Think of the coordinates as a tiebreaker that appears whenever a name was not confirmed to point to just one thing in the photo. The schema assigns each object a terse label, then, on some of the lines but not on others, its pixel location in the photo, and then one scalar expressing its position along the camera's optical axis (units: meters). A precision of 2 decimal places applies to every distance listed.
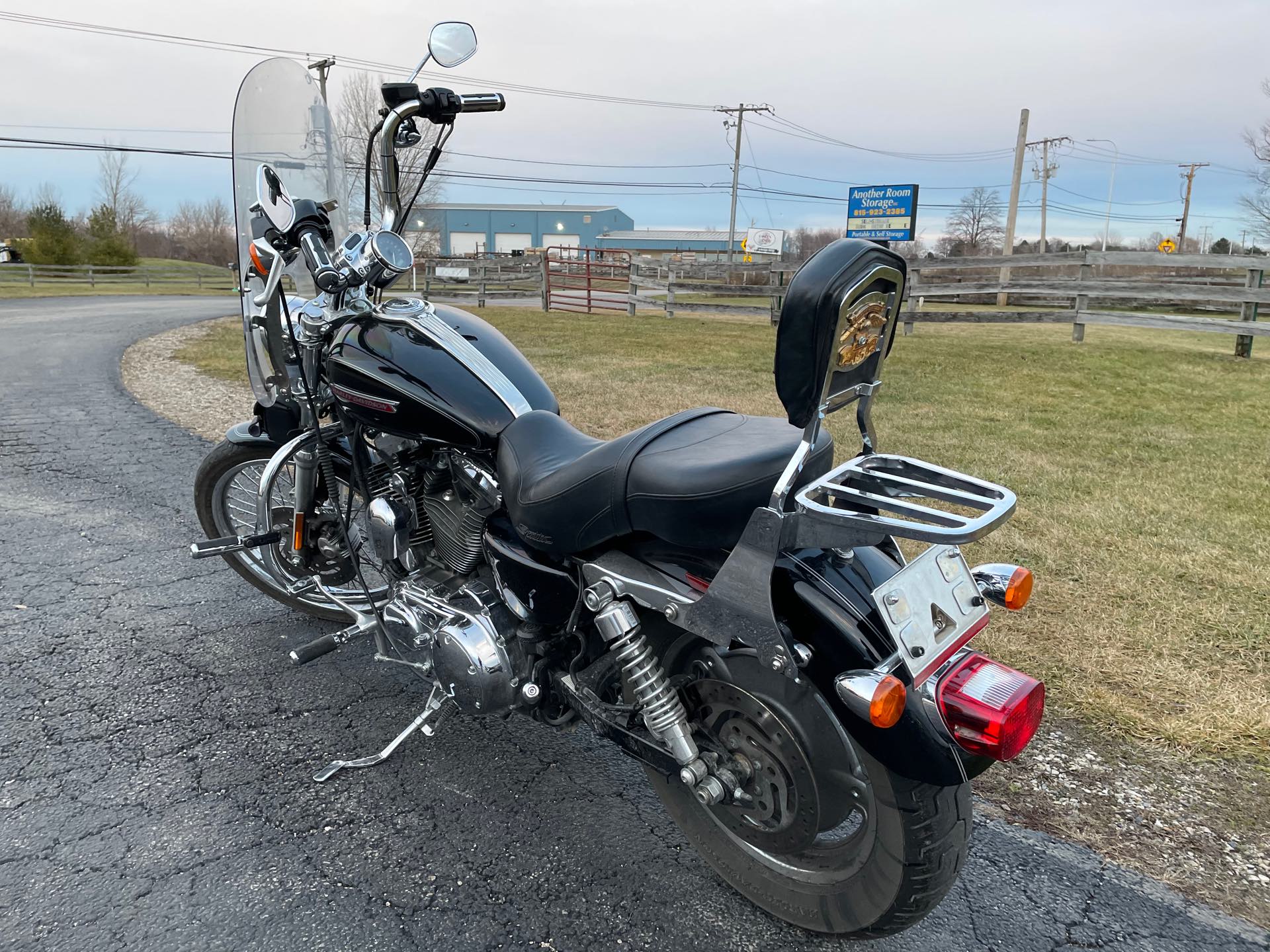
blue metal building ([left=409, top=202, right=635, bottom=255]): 75.56
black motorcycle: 1.70
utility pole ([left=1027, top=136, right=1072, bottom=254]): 48.06
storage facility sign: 20.17
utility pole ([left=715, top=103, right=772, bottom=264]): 45.06
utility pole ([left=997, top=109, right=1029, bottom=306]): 29.09
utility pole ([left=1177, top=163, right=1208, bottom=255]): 53.25
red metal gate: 21.14
